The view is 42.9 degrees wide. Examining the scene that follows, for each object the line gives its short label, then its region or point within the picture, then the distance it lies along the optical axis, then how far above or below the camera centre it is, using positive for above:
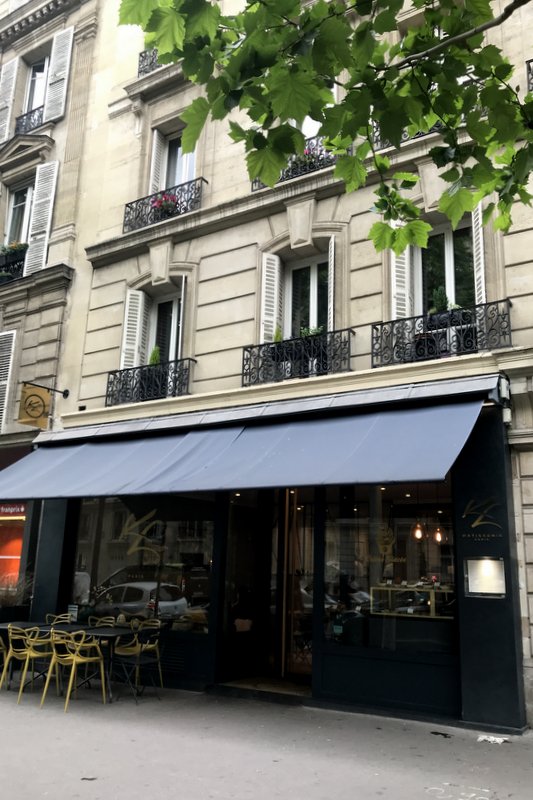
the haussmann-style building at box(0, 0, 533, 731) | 7.99 +2.13
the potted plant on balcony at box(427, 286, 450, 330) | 8.94 +3.44
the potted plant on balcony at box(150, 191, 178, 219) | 12.29 +6.38
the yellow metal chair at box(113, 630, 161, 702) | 9.08 -1.22
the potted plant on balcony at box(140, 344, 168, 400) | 11.37 +3.09
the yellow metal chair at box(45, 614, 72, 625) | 10.88 -0.87
